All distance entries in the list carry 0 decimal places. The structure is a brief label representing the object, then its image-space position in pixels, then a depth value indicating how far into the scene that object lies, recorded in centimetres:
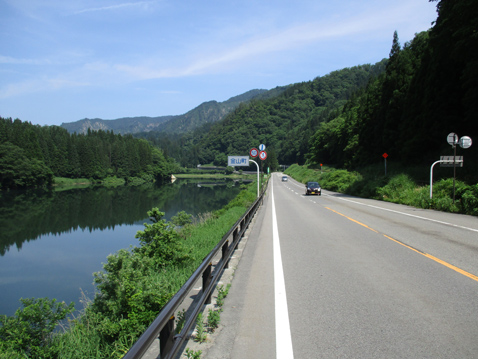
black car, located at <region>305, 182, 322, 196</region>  3872
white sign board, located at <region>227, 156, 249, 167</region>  2822
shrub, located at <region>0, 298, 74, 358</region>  471
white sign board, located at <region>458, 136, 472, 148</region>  2098
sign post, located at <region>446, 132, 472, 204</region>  2084
